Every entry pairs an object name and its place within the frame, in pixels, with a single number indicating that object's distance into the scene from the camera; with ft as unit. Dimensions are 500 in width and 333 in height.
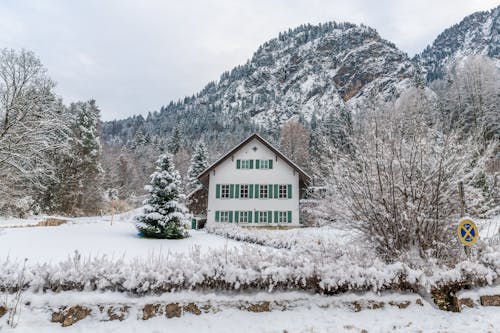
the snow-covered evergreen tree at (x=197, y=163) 106.32
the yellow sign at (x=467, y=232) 15.24
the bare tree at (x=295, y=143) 130.18
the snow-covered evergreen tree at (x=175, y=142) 175.14
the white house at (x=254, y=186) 73.82
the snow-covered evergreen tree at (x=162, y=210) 48.83
